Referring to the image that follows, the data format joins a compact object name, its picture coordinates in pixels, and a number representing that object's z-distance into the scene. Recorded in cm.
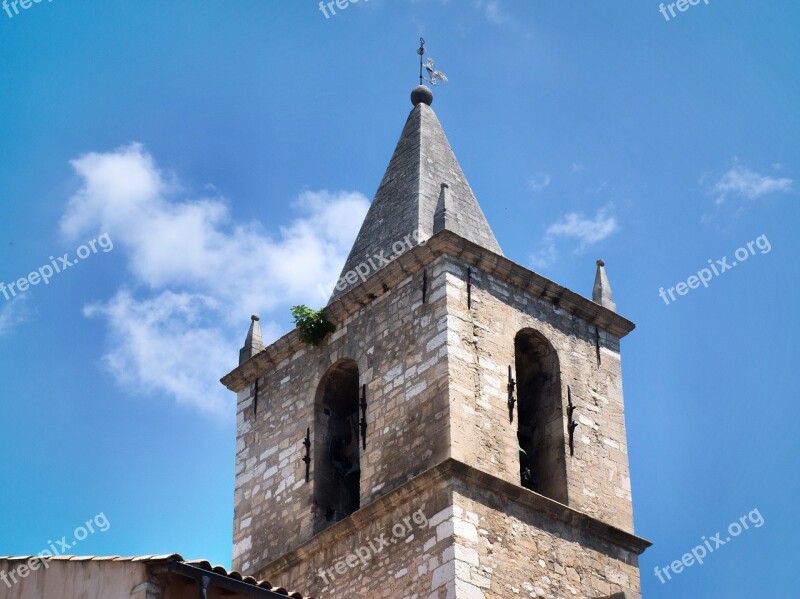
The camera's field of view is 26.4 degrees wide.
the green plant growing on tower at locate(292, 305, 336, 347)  2512
